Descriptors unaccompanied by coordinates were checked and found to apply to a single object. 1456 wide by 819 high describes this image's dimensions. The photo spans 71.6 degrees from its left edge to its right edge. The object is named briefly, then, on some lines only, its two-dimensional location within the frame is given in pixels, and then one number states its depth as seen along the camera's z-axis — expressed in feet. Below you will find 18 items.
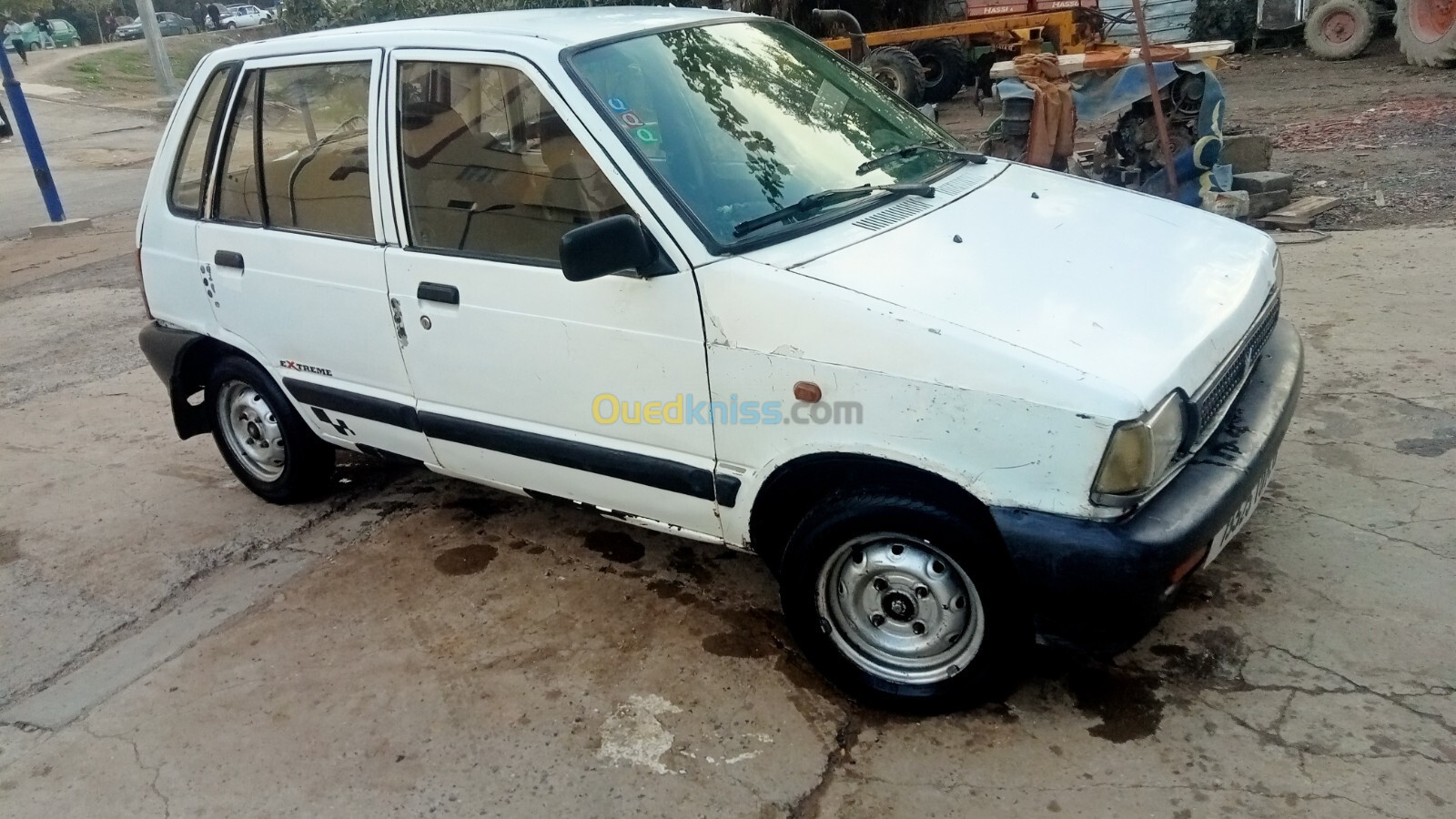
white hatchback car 7.82
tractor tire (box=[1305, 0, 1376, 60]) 49.60
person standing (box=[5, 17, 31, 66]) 114.21
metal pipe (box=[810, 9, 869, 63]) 17.58
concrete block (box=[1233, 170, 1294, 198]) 24.16
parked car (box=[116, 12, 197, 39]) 148.97
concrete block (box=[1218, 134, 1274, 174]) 26.09
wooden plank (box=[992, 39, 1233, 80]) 24.82
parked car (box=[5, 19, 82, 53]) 132.36
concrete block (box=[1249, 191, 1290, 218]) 23.85
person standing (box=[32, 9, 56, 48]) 134.82
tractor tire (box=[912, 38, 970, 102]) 49.80
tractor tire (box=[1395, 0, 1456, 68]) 43.57
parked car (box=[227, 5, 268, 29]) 148.36
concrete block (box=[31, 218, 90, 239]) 37.50
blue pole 37.17
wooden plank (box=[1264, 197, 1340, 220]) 23.18
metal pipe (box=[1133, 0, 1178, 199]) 22.50
